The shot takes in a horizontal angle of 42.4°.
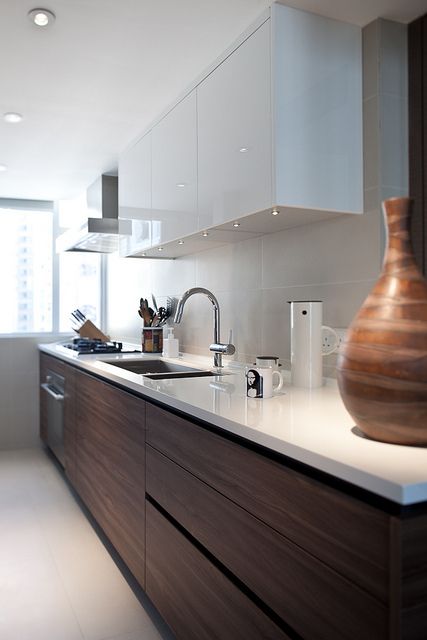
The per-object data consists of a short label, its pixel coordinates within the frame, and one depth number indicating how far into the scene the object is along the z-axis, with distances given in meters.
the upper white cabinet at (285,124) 1.83
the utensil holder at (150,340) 3.48
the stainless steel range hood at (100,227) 3.61
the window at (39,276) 4.94
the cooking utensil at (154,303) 3.83
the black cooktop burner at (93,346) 3.51
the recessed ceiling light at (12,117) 2.94
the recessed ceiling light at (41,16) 1.95
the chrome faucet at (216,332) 2.46
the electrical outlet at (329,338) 2.01
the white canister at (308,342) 1.94
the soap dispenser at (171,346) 3.15
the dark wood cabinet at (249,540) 0.87
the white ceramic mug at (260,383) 1.69
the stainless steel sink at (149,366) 2.96
